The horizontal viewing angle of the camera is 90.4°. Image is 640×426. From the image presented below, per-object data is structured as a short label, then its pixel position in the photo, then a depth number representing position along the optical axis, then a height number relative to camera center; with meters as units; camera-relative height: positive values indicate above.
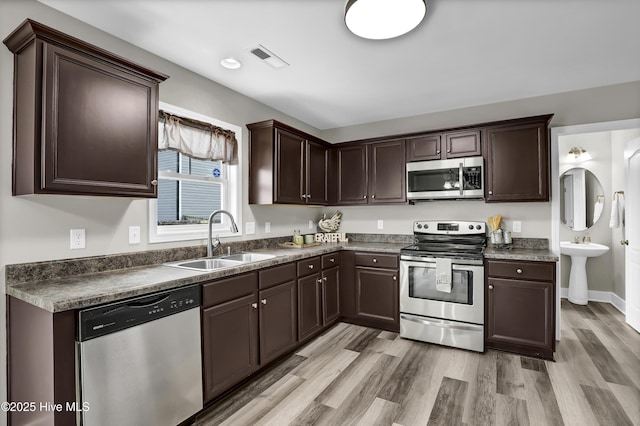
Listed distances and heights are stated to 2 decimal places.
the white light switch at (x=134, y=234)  2.27 -0.15
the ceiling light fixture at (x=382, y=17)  1.74 +1.14
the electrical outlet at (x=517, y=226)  3.45 -0.14
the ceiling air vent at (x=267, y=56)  2.39 +1.24
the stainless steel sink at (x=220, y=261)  2.51 -0.41
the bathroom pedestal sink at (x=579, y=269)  4.33 -0.78
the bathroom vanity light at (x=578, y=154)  4.64 +0.86
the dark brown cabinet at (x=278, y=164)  3.24 +0.53
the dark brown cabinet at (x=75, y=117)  1.61 +0.54
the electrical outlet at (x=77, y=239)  1.97 -0.16
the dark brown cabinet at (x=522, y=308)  2.81 -0.87
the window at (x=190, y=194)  2.56 +0.18
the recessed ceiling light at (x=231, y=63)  2.52 +1.22
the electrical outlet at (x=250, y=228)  3.30 -0.15
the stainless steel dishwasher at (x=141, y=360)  1.48 -0.77
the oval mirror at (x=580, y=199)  4.63 +0.21
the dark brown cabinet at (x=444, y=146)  3.43 +0.76
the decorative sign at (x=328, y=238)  4.22 -0.33
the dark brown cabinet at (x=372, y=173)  3.86 +0.51
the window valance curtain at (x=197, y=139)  2.51 +0.65
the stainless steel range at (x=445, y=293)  3.03 -0.80
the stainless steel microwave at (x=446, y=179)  3.38 +0.38
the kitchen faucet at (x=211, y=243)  2.69 -0.26
